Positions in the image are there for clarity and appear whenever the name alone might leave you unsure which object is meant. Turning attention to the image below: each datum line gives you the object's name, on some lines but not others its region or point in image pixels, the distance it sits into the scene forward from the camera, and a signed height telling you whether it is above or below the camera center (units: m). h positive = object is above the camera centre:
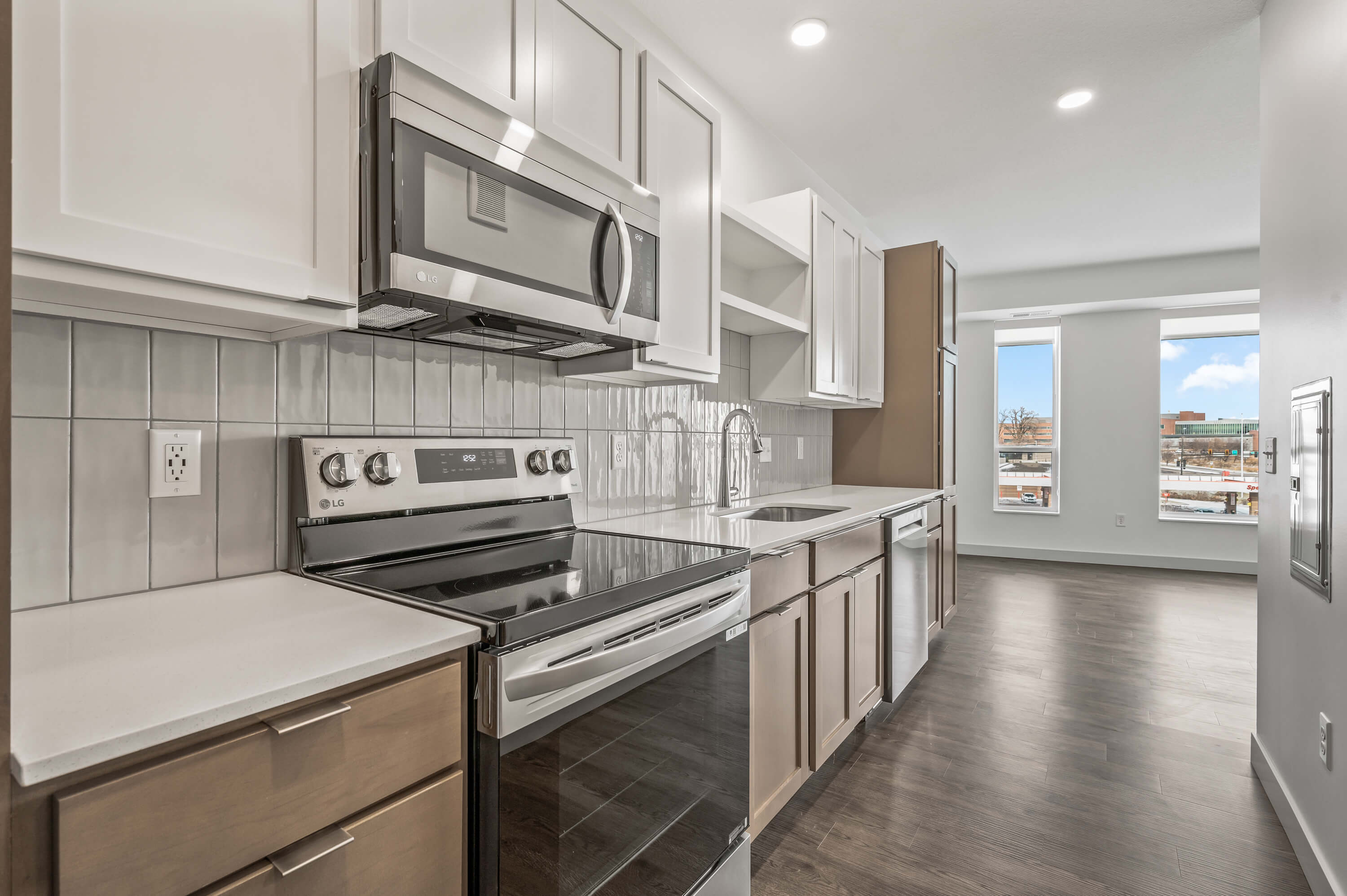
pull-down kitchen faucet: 2.60 -0.01
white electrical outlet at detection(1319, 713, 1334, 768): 1.56 -0.72
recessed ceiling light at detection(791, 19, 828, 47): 2.46 +1.63
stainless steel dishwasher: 2.64 -0.65
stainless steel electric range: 0.94 -0.35
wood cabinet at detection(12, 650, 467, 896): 0.58 -0.38
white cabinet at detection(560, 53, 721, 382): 1.78 +0.67
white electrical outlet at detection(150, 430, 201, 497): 1.10 -0.03
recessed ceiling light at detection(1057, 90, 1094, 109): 2.96 +1.64
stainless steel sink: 2.59 -0.27
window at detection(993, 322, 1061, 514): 6.33 +0.28
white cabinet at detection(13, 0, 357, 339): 0.78 +0.42
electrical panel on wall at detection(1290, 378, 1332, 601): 1.59 -0.09
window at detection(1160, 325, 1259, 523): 5.68 +0.23
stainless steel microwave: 1.11 +0.44
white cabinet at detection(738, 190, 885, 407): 2.86 +0.61
